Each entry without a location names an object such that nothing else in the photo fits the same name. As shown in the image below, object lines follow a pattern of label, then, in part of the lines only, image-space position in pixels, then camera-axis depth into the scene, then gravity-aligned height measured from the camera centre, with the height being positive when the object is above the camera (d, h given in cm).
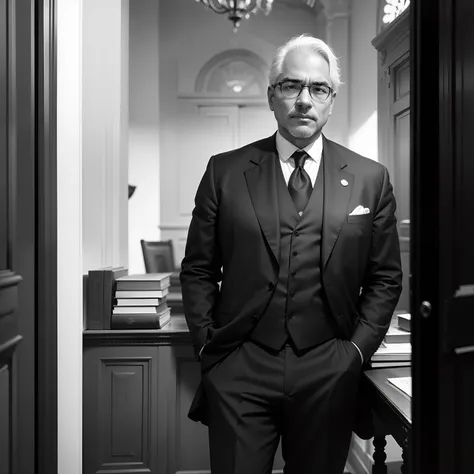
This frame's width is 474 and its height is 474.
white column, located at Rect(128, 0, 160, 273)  804 +155
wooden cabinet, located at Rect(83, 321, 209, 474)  289 -81
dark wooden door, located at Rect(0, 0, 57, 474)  189 -6
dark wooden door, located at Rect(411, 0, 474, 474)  139 +0
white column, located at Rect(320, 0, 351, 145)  668 +240
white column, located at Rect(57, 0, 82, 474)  249 +2
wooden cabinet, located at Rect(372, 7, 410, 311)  359 +81
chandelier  476 +189
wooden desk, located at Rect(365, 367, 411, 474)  172 -54
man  194 -17
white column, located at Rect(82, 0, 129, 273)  291 +57
